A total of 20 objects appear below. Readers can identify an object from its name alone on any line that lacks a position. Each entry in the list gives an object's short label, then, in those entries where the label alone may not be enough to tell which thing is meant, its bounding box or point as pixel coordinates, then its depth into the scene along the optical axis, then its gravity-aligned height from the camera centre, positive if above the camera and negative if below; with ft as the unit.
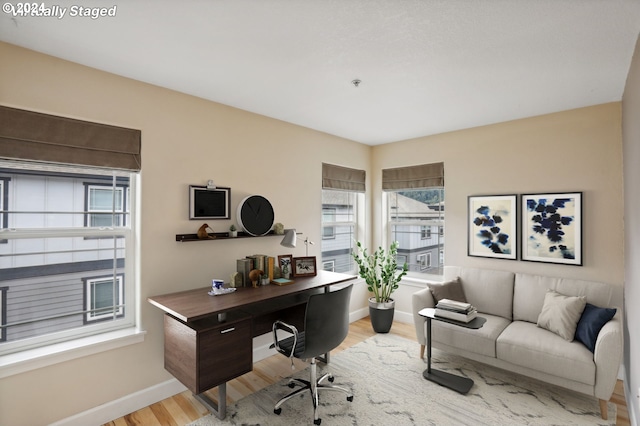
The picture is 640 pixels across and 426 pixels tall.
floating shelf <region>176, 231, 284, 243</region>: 8.84 -0.60
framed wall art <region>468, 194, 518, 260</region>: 11.51 -0.40
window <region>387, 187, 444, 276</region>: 13.94 -0.46
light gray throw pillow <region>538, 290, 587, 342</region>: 8.83 -2.80
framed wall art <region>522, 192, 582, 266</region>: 10.24 -0.41
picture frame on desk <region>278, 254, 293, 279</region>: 10.43 -1.62
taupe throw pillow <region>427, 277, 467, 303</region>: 11.17 -2.65
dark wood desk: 6.98 -2.76
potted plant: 13.07 -3.01
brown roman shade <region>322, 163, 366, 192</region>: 13.50 +1.66
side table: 8.94 -4.72
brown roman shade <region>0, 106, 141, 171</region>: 6.56 +1.68
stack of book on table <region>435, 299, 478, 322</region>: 9.07 -2.74
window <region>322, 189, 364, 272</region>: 13.99 -0.58
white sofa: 7.79 -3.40
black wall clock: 10.18 +0.03
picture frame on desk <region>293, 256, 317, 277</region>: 10.63 -1.69
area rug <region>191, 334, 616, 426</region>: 7.71 -4.86
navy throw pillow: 8.29 -2.86
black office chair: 7.39 -2.79
